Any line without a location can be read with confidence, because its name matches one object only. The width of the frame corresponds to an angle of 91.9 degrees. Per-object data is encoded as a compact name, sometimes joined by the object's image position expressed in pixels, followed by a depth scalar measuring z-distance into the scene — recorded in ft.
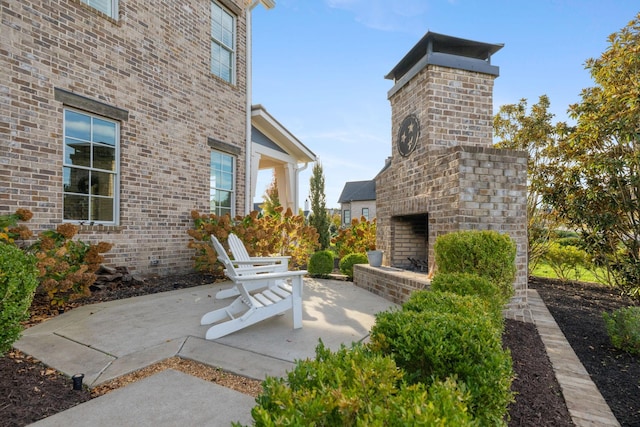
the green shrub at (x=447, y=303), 6.89
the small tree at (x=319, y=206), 35.81
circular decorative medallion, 17.63
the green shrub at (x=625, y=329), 10.19
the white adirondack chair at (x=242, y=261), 14.92
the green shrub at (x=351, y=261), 23.94
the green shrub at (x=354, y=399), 2.92
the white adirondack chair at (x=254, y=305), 10.12
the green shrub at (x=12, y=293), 6.59
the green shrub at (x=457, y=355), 4.84
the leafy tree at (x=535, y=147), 22.90
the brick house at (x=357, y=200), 93.72
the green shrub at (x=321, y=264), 24.35
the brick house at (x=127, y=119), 14.49
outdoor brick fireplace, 14.06
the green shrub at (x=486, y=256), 11.62
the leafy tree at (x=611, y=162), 15.69
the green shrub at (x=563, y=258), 22.85
